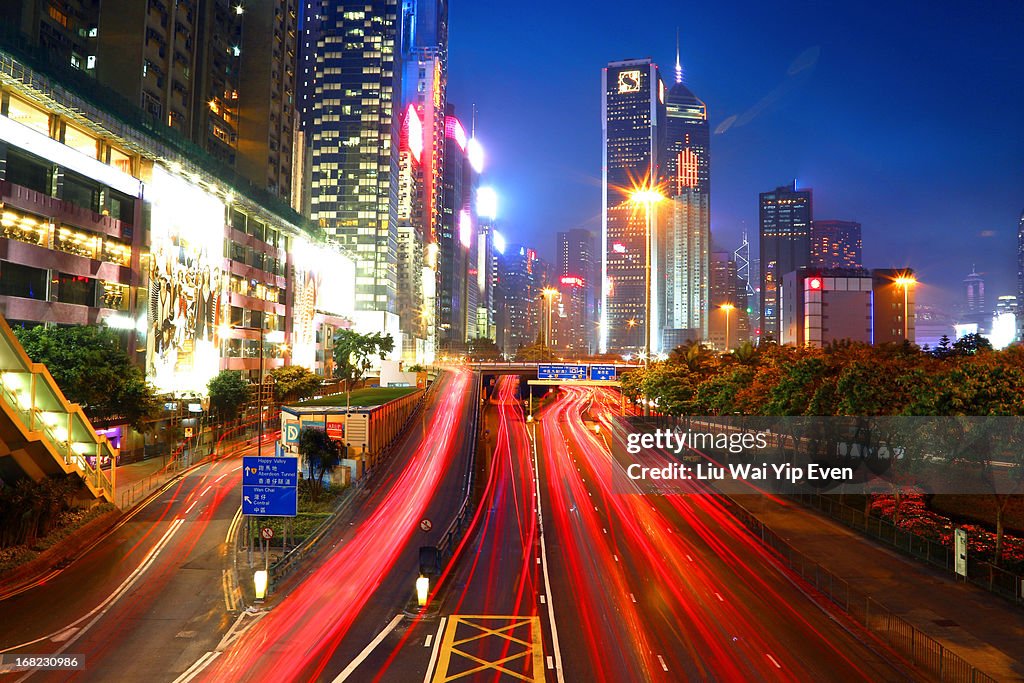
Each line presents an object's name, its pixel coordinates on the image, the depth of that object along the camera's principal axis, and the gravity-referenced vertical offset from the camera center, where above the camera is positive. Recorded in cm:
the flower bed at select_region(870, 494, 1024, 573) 2909 -701
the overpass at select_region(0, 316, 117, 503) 2981 -299
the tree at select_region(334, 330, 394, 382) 10925 +267
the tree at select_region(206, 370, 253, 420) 7562 -294
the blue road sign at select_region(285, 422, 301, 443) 5038 -463
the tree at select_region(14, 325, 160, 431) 4903 -60
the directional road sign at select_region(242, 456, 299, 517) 2928 -493
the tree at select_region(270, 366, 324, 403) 9244 -225
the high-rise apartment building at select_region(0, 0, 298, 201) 7881 +3818
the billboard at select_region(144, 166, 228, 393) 7362 +887
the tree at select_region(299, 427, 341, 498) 4659 -559
